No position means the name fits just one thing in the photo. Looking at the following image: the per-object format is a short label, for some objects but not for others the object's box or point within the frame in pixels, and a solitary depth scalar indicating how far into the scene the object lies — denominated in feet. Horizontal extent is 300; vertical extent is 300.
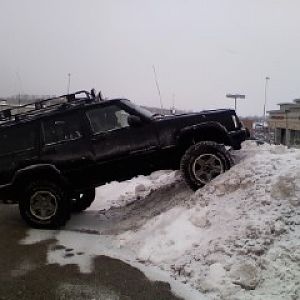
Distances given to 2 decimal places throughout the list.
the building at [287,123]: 160.15
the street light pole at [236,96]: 47.03
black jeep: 26.50
